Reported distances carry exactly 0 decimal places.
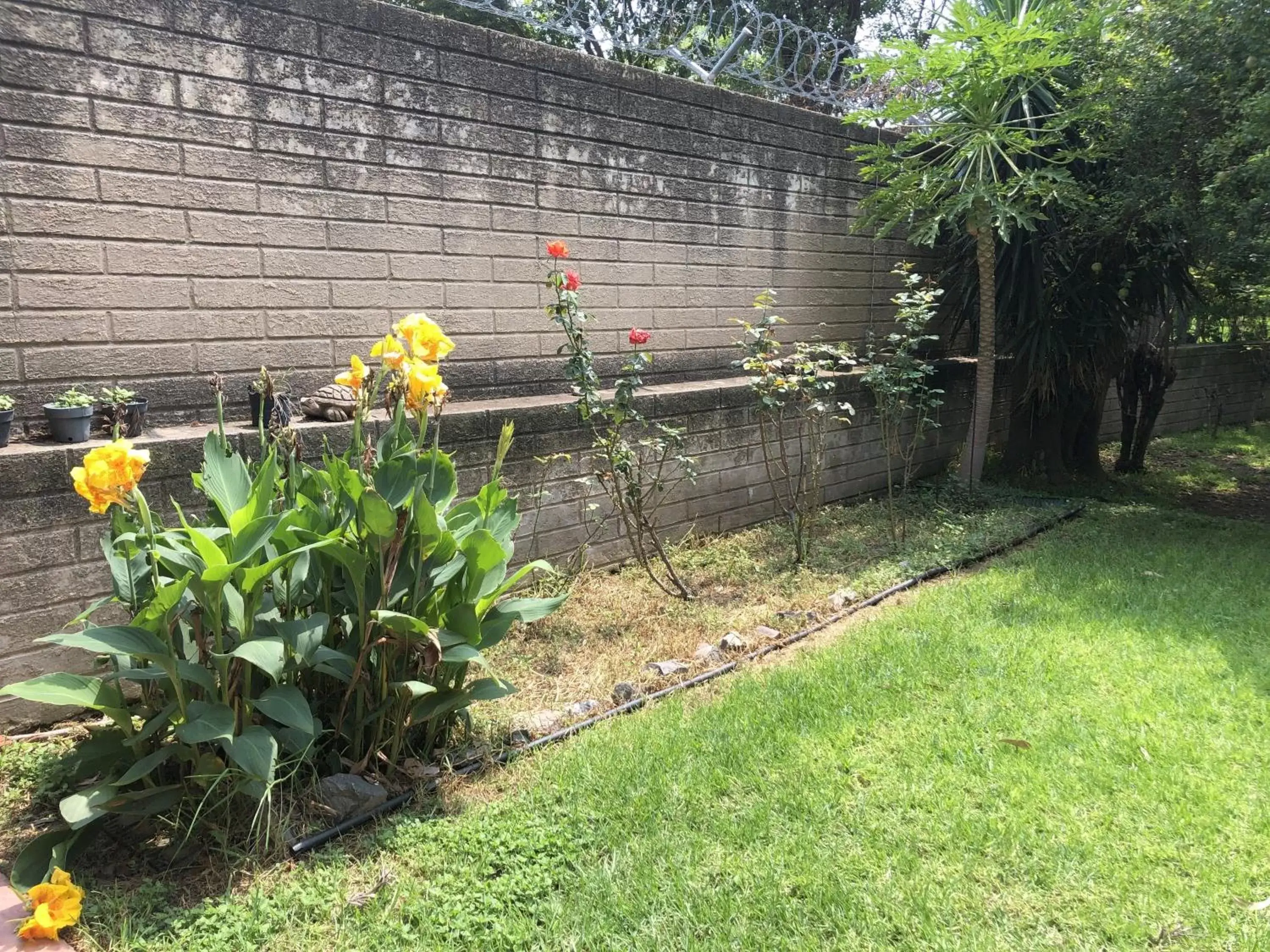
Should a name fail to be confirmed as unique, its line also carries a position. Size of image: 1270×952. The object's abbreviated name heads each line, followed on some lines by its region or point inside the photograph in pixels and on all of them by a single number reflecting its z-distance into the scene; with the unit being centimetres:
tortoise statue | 371
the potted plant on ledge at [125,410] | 319
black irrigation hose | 246
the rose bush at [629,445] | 404
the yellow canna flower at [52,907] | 193
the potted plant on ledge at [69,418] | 301
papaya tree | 546
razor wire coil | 479
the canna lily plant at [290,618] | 220
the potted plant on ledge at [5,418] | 292
